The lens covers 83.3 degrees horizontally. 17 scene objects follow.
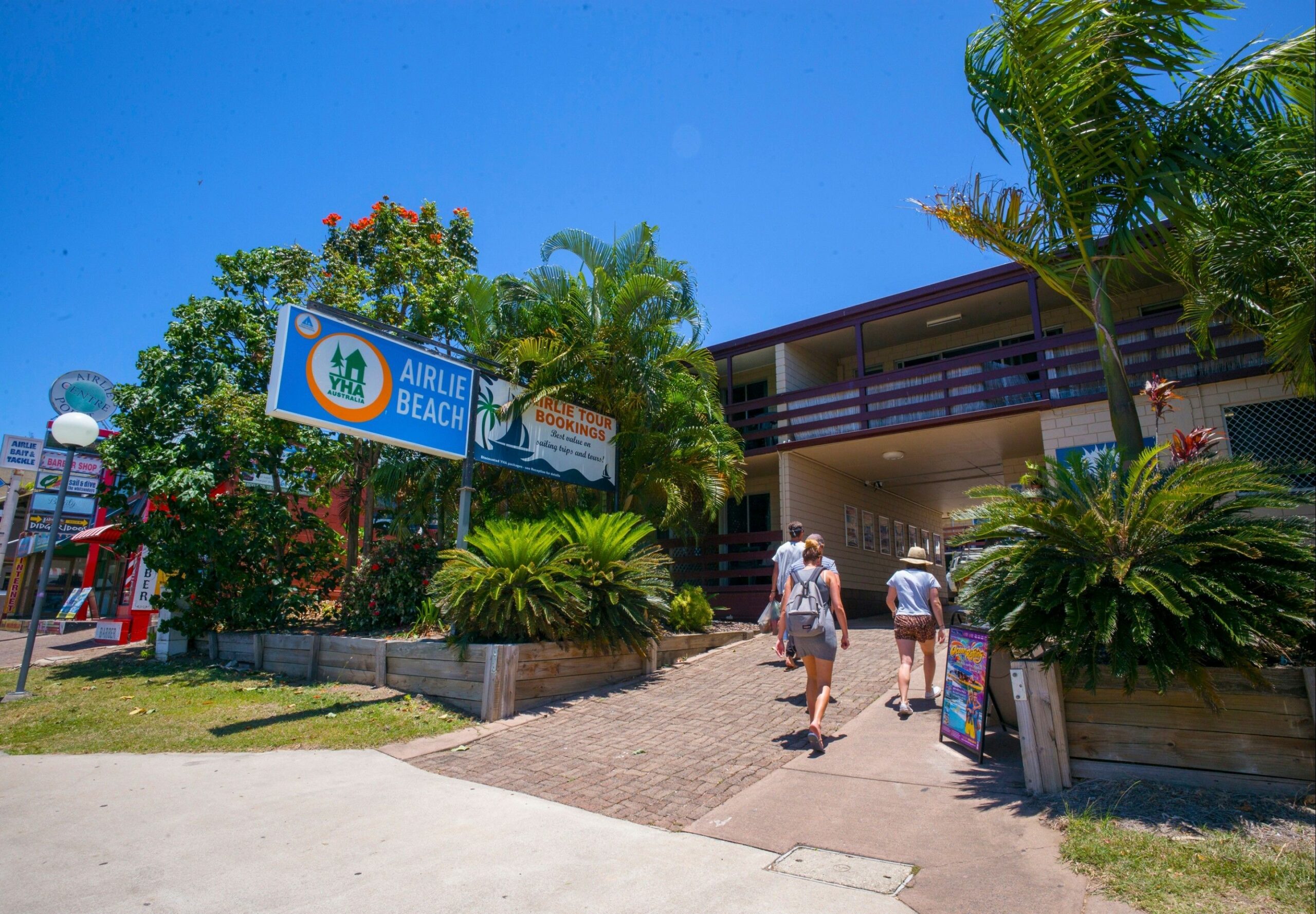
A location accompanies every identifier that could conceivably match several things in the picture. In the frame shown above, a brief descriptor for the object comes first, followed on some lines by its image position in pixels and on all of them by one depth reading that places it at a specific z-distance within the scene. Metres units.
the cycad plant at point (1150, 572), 4.32
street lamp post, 9.59
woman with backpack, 6.19
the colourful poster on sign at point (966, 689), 5.54
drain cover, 3.72
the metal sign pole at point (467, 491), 9.16
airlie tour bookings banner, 9.97
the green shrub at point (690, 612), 11.27
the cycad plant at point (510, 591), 8.03
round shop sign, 11.05
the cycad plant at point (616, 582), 8.74
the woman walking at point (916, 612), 7.20
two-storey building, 11.24
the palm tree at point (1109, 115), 6.06
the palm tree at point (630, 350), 11.11
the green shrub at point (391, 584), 11.16
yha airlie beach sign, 7.70
